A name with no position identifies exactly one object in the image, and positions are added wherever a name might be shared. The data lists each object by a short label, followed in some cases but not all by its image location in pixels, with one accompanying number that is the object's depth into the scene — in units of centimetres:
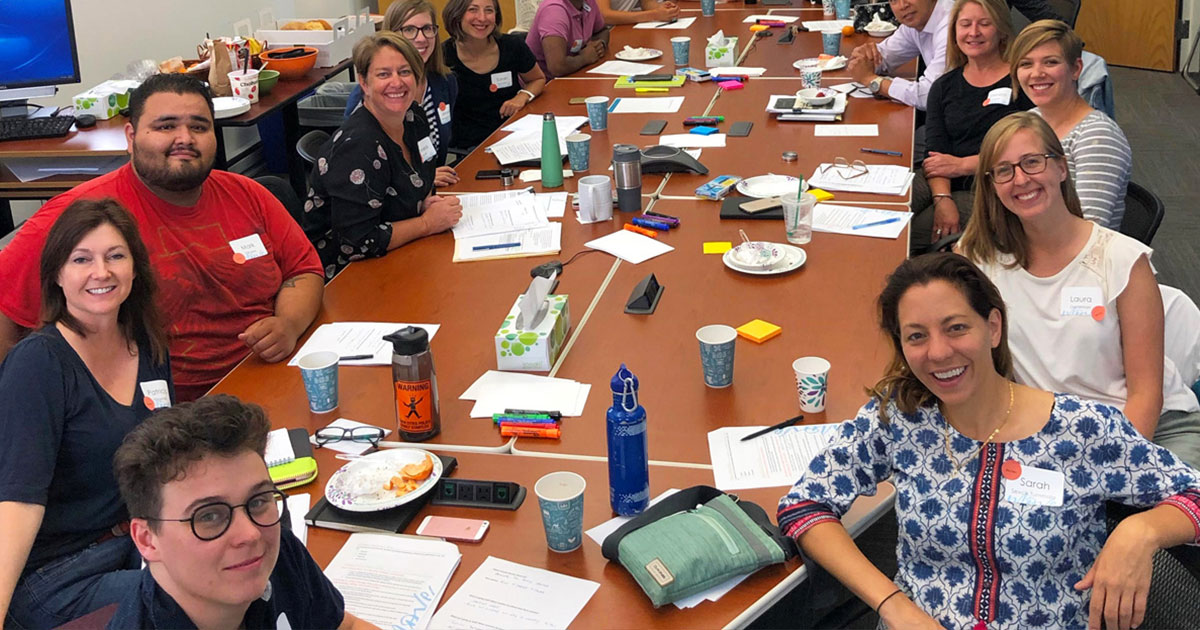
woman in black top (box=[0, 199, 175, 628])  178
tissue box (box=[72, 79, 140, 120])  408
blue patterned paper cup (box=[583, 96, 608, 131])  398
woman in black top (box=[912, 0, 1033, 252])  360
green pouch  155
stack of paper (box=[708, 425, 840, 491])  186
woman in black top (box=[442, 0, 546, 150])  448
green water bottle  336
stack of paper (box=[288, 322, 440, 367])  237
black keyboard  386
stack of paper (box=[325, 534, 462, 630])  158
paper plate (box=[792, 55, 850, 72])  475
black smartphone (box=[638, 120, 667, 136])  395
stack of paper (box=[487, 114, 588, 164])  375
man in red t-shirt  249
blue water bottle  167
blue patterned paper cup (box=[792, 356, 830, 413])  201
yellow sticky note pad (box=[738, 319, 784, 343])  235
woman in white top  214
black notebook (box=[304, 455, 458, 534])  176
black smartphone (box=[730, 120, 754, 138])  389
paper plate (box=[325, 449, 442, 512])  178
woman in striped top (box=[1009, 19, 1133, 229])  274
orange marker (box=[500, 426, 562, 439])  202
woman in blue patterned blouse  166
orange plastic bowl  478
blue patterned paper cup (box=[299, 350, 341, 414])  210
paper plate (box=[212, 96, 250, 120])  418
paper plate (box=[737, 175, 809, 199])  326
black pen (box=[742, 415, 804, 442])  198
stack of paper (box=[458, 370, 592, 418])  212
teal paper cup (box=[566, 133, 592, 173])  352
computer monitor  386
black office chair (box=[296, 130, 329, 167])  325
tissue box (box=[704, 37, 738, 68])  492
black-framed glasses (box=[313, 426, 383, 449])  203
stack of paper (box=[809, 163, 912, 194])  326
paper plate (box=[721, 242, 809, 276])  270
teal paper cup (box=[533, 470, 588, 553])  163
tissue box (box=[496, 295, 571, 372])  225
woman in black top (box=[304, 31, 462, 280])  300
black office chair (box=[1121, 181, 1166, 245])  253
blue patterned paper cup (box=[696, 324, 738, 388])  211
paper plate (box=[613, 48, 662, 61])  518
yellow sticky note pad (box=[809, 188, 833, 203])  321
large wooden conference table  171
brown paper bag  445
